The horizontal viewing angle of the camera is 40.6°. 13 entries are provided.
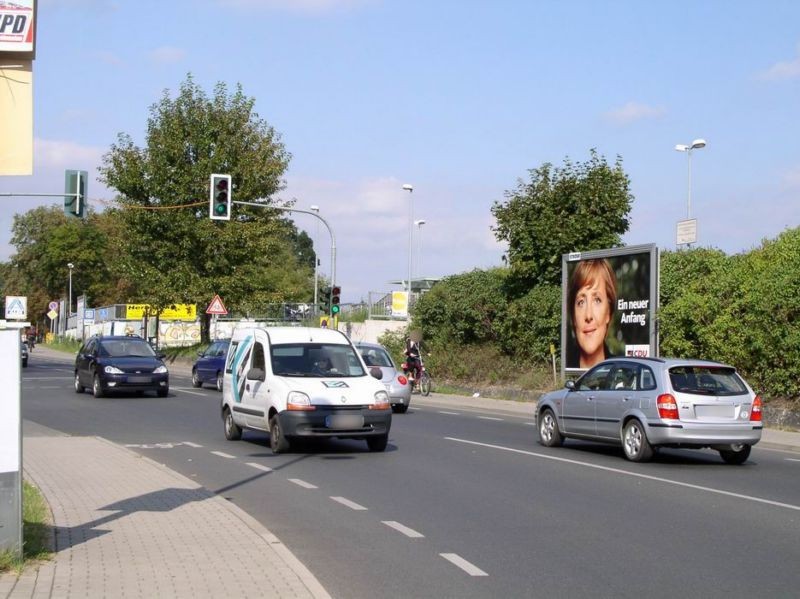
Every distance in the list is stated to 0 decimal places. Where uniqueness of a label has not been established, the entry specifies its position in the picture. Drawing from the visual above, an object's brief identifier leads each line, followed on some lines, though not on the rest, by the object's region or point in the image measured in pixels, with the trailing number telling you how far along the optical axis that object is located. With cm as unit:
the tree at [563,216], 3331
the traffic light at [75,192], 2969
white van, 1586
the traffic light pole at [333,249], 3869
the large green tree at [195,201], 5250
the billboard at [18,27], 705
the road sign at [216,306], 4531
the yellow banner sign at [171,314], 6908
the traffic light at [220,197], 3247
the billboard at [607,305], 2661
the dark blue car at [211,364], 3497
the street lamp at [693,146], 3819
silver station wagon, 1534
